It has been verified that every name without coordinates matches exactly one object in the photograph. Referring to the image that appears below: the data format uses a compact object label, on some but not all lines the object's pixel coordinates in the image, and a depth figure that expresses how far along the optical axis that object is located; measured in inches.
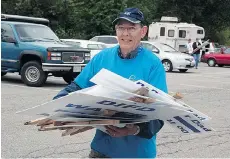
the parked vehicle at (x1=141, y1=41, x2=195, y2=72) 888.9
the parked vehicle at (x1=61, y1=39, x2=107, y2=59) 841.5
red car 1149.7
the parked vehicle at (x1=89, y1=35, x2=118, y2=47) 1025.2
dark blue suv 518.9
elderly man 111.0
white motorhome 1284.4
